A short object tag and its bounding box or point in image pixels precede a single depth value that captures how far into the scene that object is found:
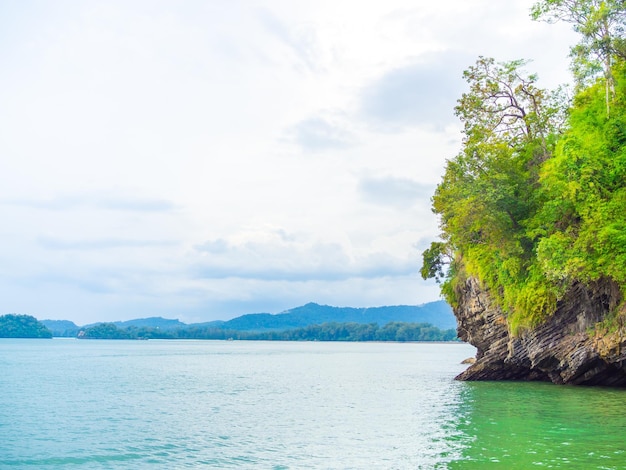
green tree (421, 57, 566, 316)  34.62
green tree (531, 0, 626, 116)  27.98
